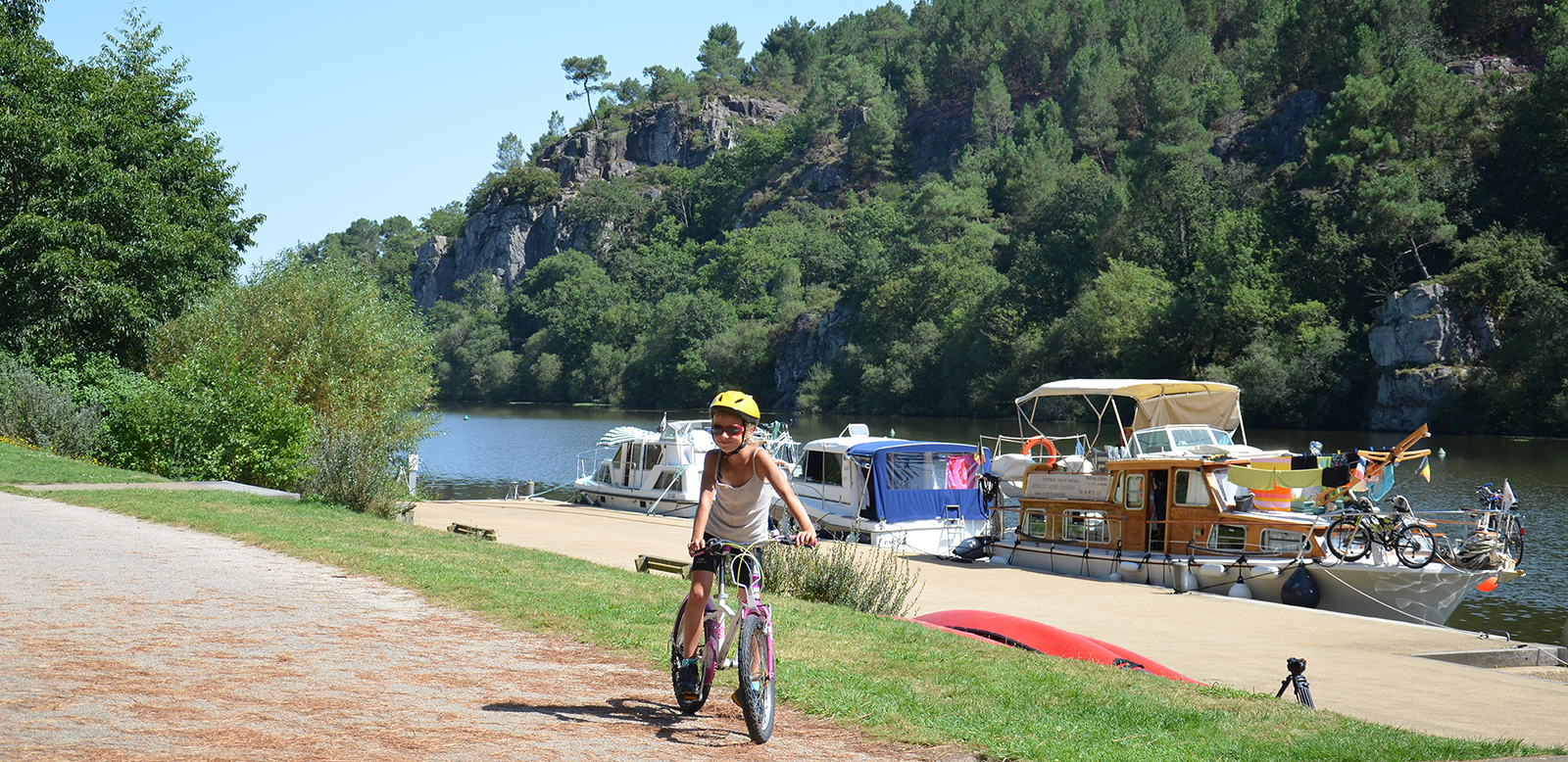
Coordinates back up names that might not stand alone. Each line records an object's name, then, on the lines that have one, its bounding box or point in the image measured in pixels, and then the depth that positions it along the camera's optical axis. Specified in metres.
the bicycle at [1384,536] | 20.91
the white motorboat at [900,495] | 28.88
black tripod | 10.58
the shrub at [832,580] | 13.20
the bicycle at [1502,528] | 20.62
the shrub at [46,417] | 27.92
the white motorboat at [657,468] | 37.22
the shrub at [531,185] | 192.75
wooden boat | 20.55
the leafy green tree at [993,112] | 148.38
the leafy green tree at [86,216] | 32.41
